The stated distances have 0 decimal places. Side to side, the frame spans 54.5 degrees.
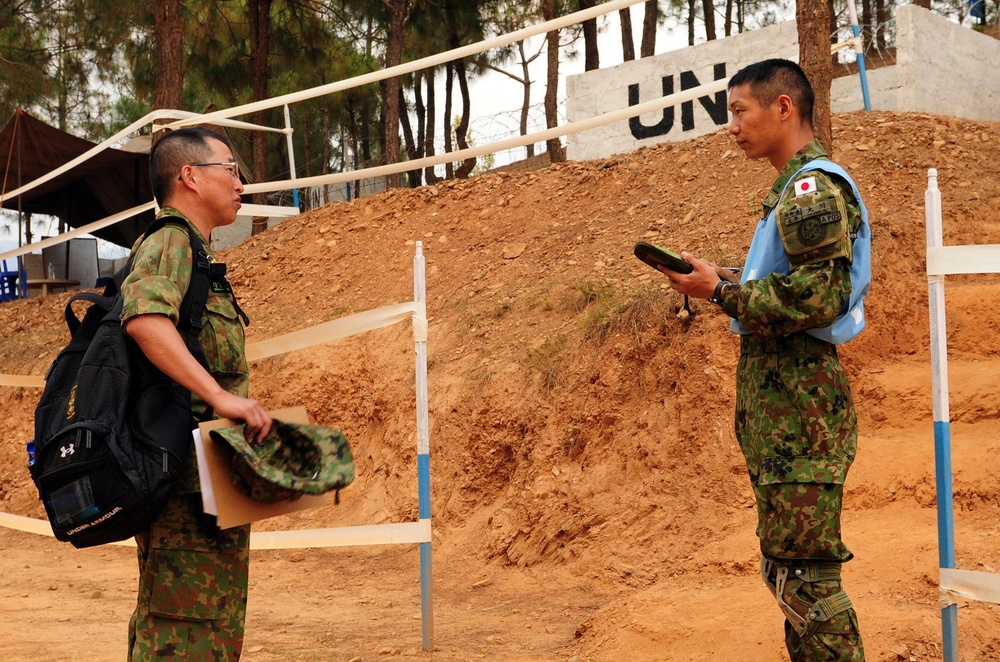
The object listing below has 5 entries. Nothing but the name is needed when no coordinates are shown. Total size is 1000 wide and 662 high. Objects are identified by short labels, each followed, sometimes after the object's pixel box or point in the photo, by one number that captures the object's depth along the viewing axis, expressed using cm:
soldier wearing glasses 236
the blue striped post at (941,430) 321
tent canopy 1284
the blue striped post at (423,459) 434
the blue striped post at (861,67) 866
